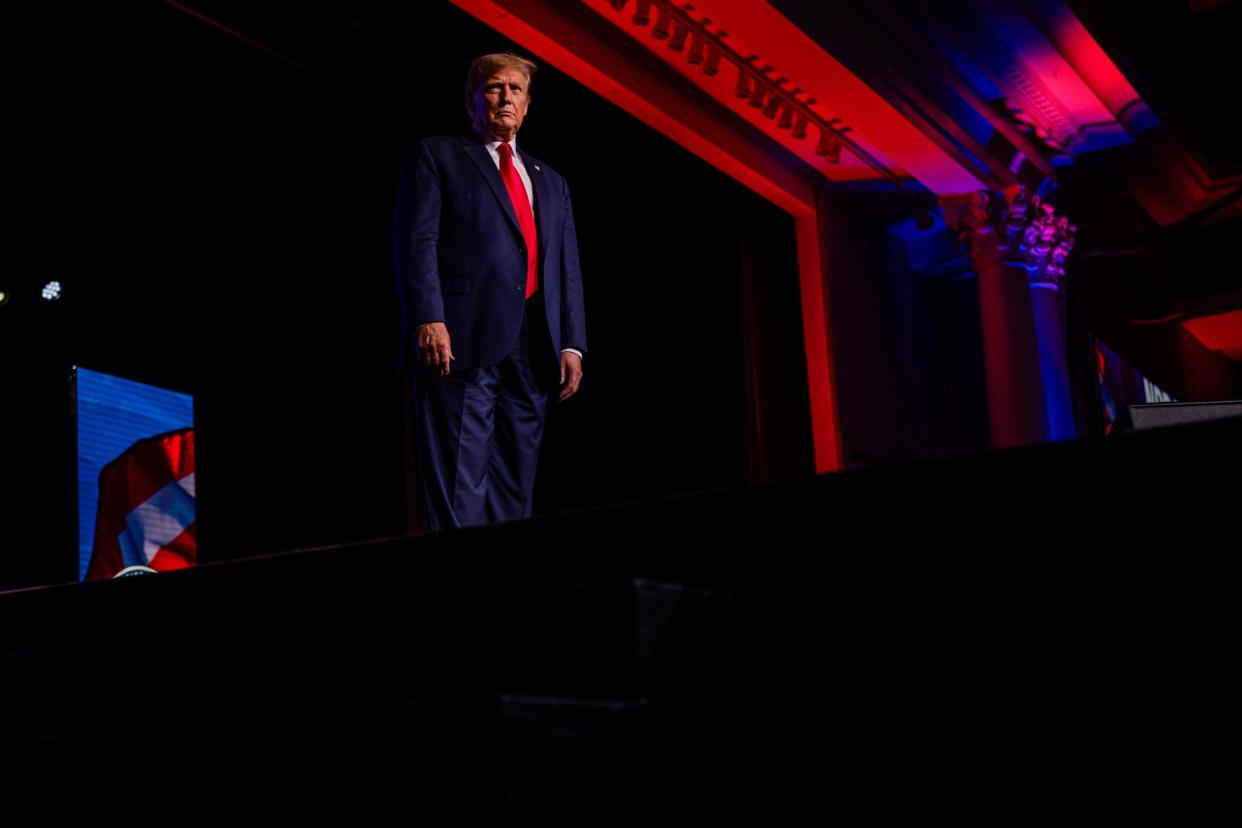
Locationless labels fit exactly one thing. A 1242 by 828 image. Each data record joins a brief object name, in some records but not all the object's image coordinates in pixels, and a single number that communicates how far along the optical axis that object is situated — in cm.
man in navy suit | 308
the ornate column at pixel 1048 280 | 792
